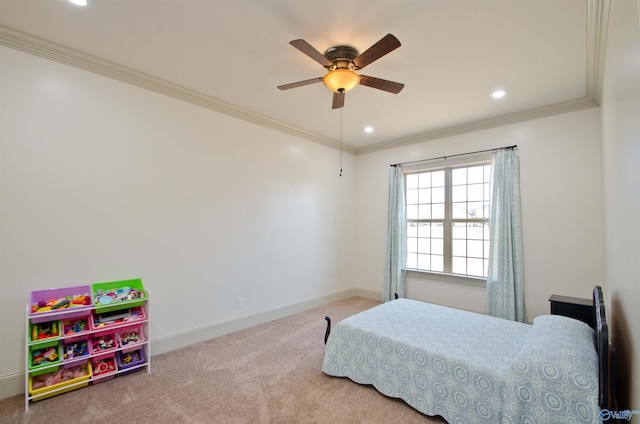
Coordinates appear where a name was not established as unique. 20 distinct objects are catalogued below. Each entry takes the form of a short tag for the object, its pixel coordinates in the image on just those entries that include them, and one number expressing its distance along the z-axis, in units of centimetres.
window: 423
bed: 159
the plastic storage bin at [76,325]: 238
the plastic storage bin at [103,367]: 245
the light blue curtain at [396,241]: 483
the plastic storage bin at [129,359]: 258
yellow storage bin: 219
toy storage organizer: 224
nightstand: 282
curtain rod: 385
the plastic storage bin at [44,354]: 222
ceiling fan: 232
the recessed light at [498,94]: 320
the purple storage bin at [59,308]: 224
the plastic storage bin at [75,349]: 234
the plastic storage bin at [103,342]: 248
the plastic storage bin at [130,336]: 262
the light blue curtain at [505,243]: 370
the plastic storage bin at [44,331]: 224
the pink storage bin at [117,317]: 251
